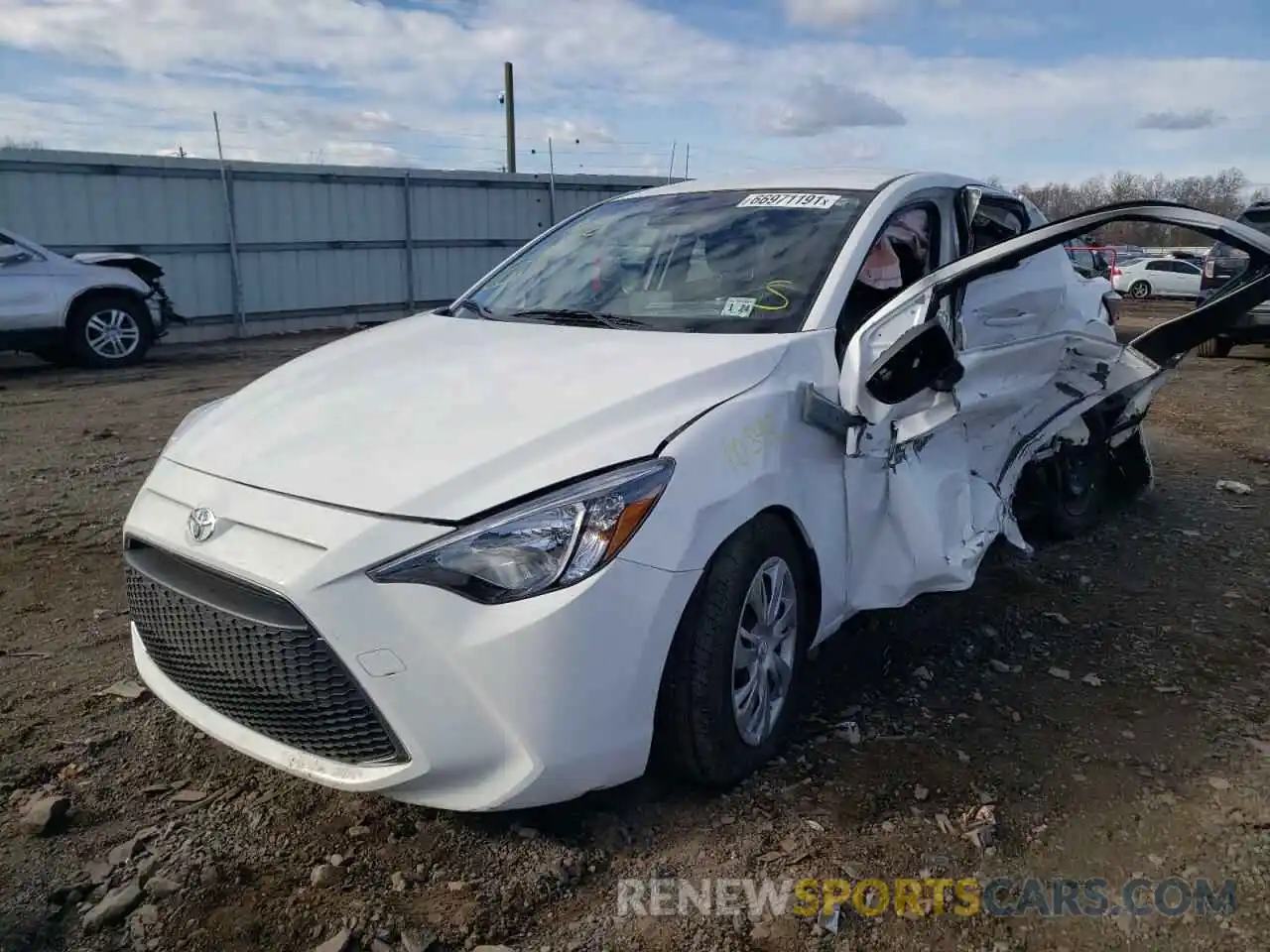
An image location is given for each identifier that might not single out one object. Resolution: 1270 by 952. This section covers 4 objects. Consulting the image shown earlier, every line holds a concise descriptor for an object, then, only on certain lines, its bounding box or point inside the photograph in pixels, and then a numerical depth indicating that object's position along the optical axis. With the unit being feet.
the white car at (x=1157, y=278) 86.94
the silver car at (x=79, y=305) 33.73
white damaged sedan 7.27
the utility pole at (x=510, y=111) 78.89
